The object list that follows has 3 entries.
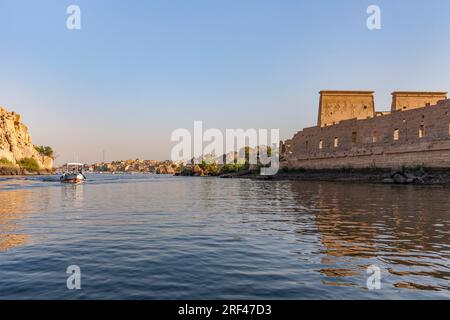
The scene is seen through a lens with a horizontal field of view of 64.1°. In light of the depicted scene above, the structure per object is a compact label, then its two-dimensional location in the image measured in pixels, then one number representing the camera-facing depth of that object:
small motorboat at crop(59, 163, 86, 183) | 54.69
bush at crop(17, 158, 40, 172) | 124.80
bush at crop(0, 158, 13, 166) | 111.44
